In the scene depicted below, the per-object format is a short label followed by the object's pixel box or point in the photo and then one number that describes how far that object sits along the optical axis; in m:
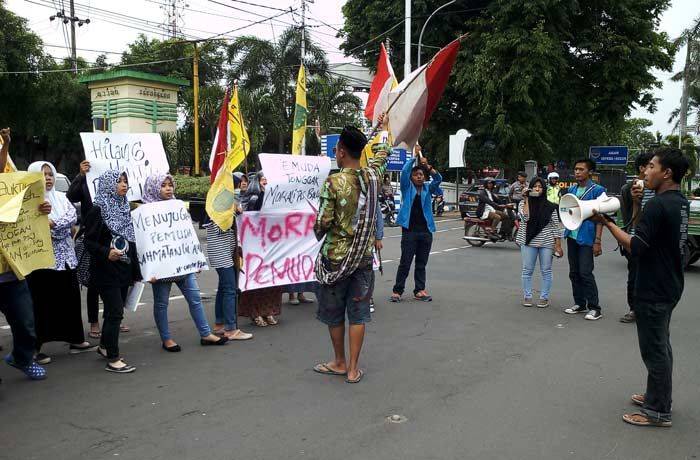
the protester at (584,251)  7.05
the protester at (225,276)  6.07
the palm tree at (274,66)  29.48
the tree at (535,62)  23.92
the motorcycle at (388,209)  21.11
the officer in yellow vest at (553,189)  14.60
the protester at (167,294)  5.59
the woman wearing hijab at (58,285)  5.36
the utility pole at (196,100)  24.19
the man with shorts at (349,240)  4.71
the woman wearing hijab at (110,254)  5.07
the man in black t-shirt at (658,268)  3.93
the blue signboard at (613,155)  29.86
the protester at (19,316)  4.67
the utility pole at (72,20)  38.88
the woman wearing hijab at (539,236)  7.73
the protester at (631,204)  5.59
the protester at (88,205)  6.18
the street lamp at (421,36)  24.12
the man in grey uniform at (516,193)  16.16
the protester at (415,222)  8.05
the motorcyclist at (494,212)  14.47
